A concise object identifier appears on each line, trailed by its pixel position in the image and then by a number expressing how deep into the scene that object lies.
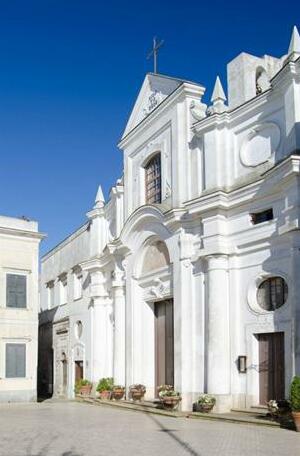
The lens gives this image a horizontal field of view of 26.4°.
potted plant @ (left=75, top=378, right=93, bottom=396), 28.45
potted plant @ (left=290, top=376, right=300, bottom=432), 15.50
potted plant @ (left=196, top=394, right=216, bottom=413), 19.62
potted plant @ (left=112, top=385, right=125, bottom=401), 25.89
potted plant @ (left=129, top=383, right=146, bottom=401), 24.40
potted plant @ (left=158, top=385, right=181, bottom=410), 21.12
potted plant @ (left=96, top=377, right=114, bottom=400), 26.47
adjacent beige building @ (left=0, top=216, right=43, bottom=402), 28.20
